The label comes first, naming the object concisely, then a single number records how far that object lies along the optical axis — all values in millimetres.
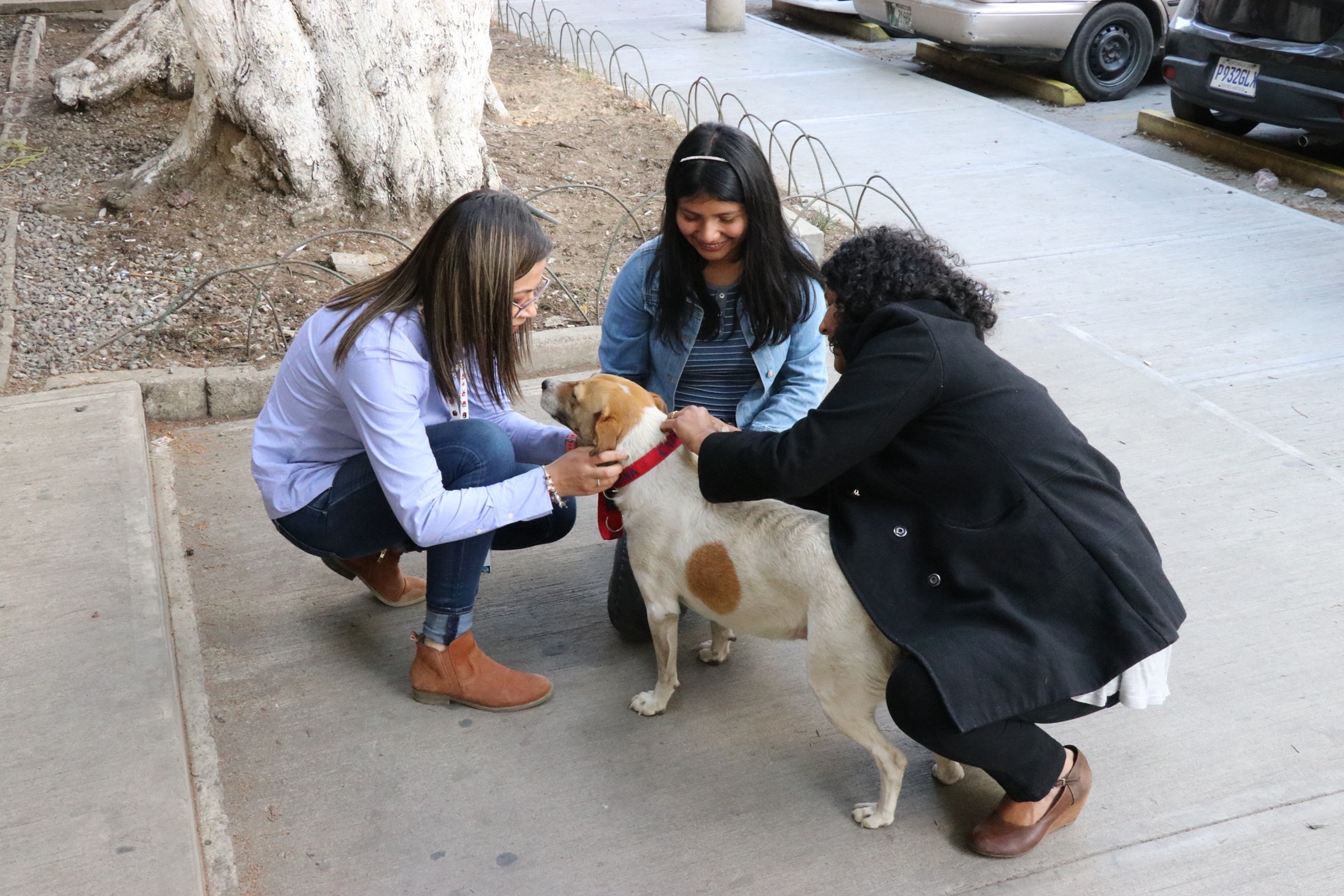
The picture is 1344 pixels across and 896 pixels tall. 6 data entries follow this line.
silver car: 10086
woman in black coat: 2361
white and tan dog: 2576
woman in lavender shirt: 2740
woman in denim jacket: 3068
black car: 7234
